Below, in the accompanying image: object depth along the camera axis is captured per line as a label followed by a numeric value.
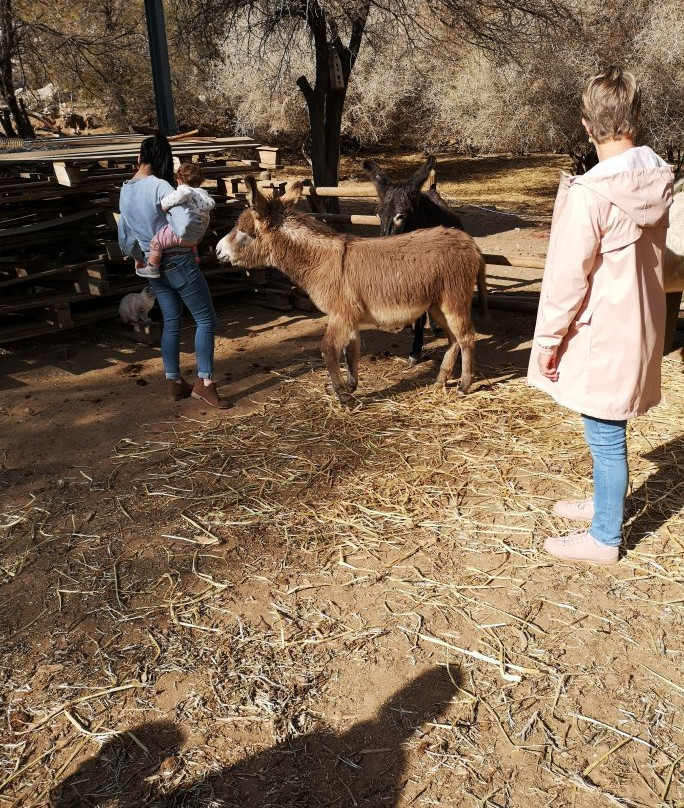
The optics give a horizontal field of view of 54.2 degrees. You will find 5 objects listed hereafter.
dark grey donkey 6.71
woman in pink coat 3.03
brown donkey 5.79
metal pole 9.16
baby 5.33
